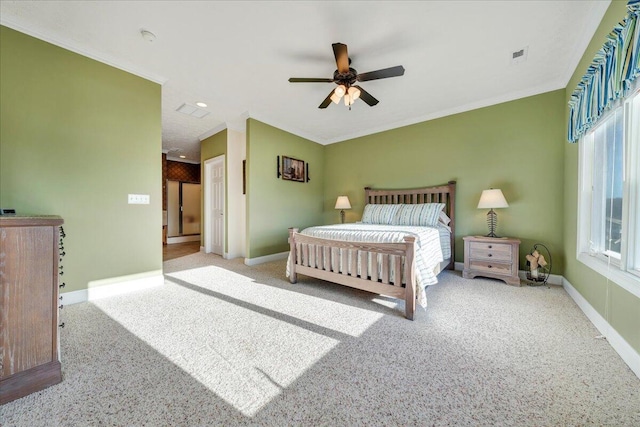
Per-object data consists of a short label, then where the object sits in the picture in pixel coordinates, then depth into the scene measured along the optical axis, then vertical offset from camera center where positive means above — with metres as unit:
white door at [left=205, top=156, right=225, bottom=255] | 4.95 +0.09
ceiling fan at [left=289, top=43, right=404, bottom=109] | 2.09 +1.35
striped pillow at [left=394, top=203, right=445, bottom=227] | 3.43 -0.06
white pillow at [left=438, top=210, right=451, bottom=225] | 3.55 -0.12
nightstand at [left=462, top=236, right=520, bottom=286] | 2.85 -0.61
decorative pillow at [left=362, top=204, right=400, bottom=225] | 3.81 -0.06
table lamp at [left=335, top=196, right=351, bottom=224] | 4.70 +0.15
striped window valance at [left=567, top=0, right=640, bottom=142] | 1.30 +0.96
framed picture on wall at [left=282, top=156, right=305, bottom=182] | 4.54 +0.84
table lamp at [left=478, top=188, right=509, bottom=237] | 2.97 +0.13
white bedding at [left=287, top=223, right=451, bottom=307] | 2.17 -0.30
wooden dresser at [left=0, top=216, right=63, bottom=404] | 1.13 -0.50
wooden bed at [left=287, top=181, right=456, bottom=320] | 2.05 -0.56
